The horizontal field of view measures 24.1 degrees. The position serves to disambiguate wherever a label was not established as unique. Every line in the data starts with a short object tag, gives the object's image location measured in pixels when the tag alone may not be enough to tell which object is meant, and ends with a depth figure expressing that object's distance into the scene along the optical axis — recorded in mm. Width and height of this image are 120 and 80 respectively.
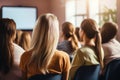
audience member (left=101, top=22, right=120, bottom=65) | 3431
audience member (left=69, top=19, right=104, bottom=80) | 3025
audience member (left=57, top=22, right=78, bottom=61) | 4336
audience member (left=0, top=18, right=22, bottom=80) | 2430
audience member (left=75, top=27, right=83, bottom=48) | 4722
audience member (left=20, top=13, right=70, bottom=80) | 2330
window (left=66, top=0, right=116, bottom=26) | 6676
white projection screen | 8680
